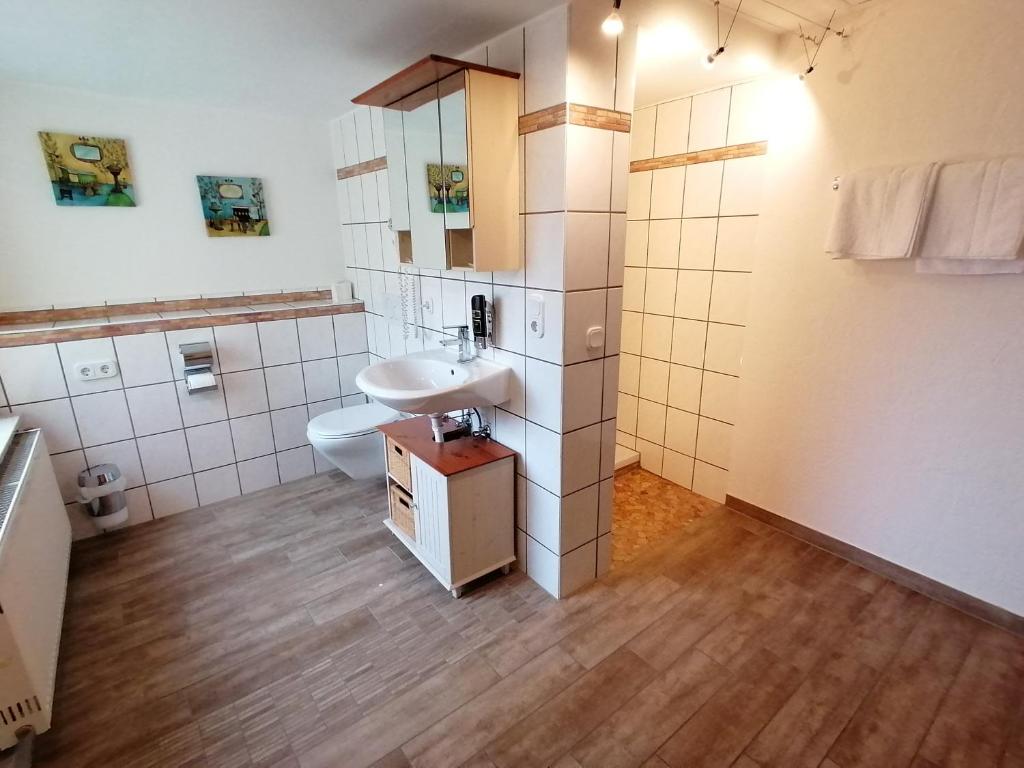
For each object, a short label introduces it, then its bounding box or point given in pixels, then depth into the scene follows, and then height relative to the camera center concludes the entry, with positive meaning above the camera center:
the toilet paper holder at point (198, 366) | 2.57 -0.62
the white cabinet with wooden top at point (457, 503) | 1.92 -1.02
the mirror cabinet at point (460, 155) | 1.68 +0.31
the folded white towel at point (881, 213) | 1.72 +0.10
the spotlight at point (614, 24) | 1.47 +0.63
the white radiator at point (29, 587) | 1.39 -1.08
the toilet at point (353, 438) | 2.57 -0.98
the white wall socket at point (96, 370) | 2.36 -0.58
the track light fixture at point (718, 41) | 1.73 +0.73
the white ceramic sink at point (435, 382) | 1.78 -0.54
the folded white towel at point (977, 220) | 1.55 +0.06
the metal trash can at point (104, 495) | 2.35 -1.17
